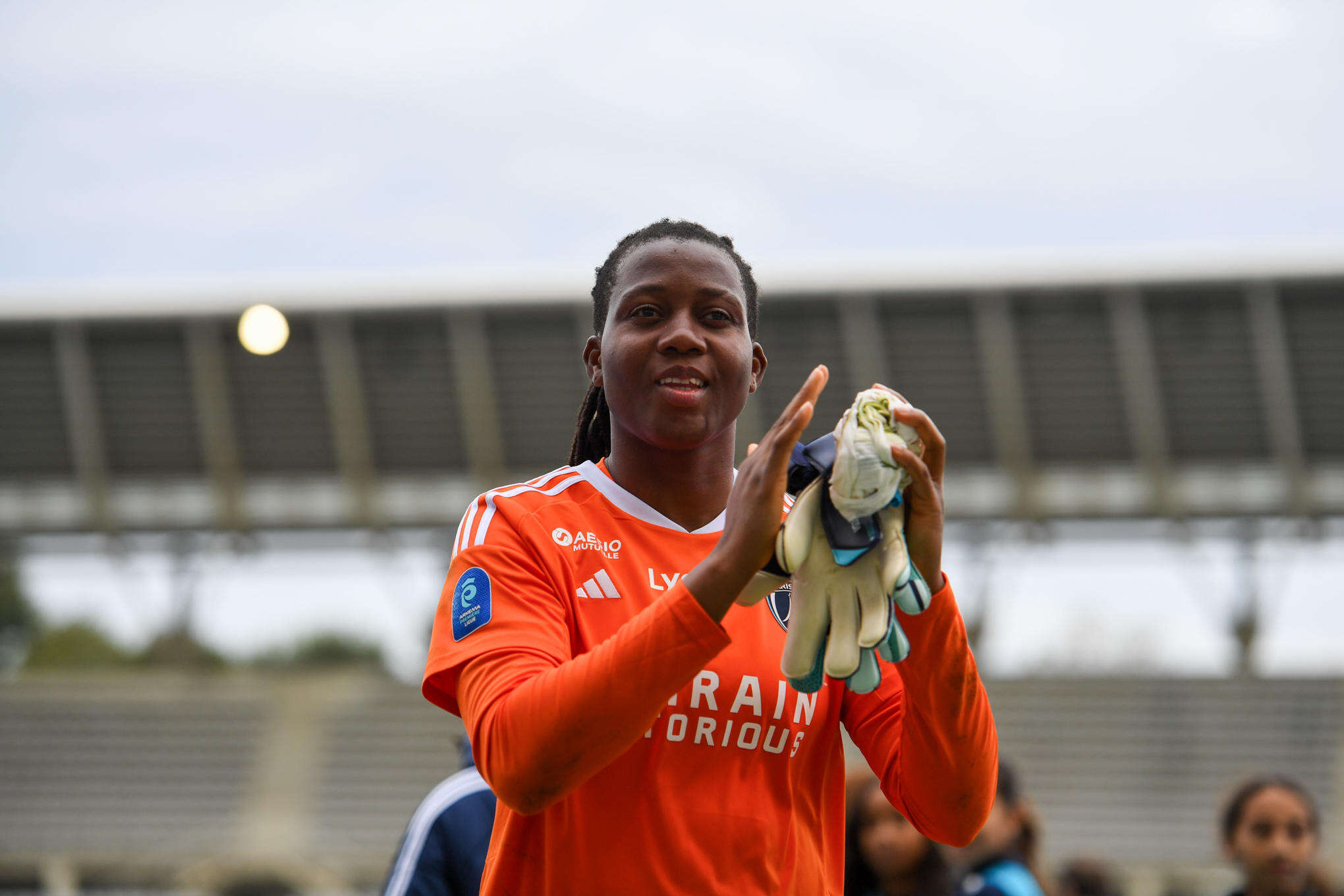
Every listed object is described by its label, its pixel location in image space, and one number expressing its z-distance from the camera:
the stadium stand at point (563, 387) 16.39
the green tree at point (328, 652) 44.72
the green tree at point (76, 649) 45.03
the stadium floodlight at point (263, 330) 17.38
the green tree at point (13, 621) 42.84
